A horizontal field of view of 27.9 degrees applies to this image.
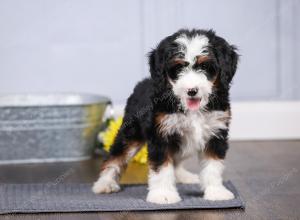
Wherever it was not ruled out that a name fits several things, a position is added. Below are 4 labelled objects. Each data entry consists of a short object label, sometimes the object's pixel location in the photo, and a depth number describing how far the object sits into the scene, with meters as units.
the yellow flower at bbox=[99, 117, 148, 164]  3.66
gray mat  2.44
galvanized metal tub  3.64
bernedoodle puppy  2.38
